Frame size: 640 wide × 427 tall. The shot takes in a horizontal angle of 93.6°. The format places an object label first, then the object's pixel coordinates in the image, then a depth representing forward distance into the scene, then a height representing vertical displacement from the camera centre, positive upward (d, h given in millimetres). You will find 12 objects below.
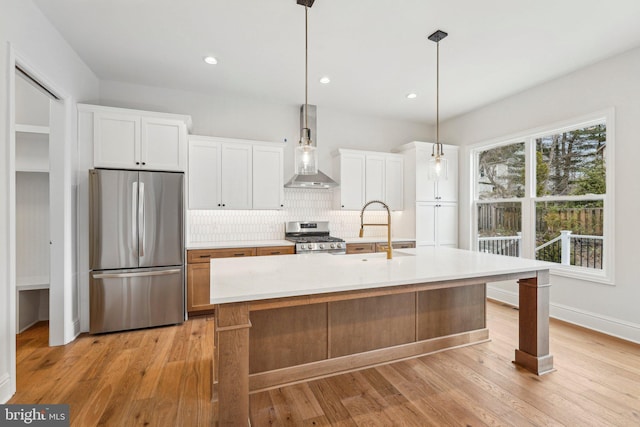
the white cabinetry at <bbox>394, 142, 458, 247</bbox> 4781 +187
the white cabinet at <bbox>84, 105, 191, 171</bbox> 3260 +830
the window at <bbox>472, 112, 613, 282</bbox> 3328 +194
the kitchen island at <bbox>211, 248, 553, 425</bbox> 1562 -764
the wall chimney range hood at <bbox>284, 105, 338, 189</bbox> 4293 +460
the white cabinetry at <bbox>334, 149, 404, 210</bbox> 4668 +546
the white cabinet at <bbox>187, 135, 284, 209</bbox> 3883 +519
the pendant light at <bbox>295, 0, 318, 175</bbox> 2303 +447
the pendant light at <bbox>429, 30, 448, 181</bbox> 2754 +469
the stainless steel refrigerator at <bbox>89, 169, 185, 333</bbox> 3129 -403
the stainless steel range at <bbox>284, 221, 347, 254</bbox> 4035 -377
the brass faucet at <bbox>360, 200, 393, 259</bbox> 2495 -293
